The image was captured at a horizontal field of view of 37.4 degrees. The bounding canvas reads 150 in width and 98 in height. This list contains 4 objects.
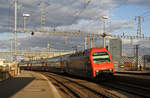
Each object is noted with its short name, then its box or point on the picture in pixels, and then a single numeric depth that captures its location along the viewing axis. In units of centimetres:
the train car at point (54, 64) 4199
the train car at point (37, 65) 6002
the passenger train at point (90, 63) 2062
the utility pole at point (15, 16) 3554
